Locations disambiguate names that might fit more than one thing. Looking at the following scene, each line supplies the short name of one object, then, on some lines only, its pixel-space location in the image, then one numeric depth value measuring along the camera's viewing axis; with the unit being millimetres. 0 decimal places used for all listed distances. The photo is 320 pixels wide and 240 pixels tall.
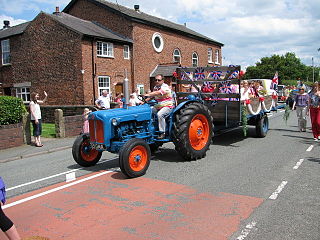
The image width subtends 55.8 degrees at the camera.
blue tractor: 5904
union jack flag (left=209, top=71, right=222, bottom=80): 8672
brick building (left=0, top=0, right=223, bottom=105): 20766
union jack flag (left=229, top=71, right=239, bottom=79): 8284
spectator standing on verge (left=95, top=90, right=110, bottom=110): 11624
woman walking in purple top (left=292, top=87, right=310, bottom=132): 11234
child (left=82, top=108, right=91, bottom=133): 10018
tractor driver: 6785
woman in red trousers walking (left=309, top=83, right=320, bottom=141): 9523
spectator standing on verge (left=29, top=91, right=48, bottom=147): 10352
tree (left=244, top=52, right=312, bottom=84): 76125
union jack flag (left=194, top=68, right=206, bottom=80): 8984
